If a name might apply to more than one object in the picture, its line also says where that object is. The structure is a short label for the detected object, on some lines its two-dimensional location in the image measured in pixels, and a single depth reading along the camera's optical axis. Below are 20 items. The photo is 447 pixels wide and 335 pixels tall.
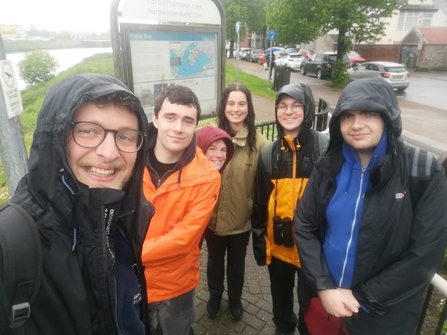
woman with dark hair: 2.63
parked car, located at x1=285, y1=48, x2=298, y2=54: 36.31
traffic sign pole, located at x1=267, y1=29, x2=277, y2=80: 17.76
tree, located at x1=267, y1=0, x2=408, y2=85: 17.28
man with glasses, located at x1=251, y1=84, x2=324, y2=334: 2.30
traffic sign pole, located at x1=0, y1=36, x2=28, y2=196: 2.60
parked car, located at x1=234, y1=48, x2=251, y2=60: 39.34
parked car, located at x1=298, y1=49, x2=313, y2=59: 30.31
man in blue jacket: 1.61
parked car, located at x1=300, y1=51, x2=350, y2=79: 22.31
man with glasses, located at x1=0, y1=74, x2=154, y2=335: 0.96
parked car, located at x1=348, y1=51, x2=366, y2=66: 24.54
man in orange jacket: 1.97
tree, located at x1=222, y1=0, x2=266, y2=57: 36.41
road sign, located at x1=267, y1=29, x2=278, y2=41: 17.76
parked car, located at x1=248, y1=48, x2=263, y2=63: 36.91
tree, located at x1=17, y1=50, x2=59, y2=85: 25.83
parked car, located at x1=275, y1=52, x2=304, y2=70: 27.73
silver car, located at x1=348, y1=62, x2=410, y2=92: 16.75
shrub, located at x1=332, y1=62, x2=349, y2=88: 19.20
